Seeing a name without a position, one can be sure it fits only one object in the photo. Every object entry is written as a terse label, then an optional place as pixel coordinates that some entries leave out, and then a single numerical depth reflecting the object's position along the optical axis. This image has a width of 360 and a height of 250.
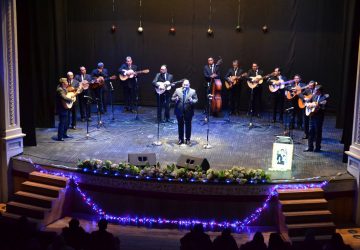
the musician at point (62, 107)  14.85
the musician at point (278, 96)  17.47
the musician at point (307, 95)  14.39
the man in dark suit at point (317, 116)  13.82
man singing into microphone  14.48
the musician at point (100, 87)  17.62
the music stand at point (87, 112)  15.44
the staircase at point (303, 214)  11.23
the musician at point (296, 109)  16.03
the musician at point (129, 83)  18.61
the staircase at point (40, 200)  11.95
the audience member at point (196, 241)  8.29
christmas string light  11.86
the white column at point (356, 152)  12.04
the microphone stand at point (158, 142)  14.82
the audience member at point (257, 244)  8.20
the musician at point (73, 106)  15.40
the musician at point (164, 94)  17.25
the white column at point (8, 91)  12.77
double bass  18.25
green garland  11.73
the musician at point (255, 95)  18.20
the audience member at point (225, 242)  8.26
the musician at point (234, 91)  18.59
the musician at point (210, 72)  18.36
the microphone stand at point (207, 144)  14.67
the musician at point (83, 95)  16.84
